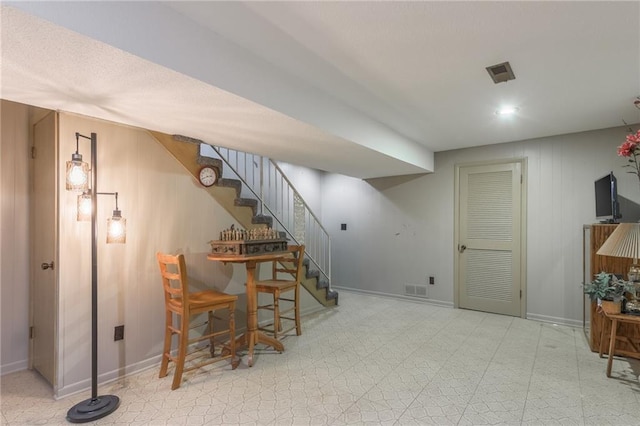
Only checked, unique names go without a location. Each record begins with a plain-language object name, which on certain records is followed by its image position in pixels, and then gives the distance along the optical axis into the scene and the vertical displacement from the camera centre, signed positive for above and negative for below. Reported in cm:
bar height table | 306 -99
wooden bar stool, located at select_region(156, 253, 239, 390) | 250 -77
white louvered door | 437 -36
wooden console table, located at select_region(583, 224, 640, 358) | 306 -59
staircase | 318 +16
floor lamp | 213 -17
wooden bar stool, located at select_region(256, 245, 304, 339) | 346 -78
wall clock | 327 +39
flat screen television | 316 +13
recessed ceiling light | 316 +102
